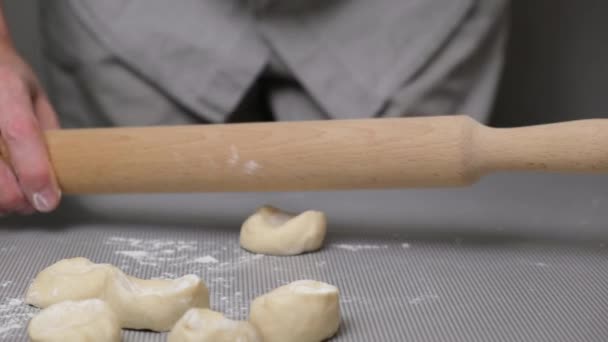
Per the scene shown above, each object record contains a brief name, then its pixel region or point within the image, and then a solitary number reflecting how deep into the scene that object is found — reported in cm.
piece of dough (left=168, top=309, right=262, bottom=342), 81
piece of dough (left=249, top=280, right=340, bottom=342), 84
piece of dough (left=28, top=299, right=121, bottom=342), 82
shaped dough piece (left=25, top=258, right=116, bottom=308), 89
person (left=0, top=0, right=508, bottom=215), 123
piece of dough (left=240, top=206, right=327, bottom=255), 98
